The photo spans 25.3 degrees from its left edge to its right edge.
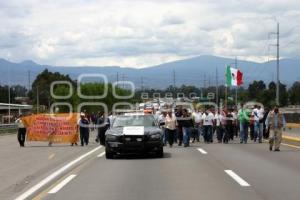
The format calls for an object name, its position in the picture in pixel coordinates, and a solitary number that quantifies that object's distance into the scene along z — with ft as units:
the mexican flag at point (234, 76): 211.08
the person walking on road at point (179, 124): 96.06
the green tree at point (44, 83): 452.35
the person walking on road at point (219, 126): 104.58
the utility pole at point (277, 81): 150.36
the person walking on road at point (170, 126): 93.09
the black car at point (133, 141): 69.26
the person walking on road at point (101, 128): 96.08
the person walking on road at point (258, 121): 101.61
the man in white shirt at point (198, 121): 106.11
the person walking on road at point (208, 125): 104.30
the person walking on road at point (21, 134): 100.17
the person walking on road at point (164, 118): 95.76
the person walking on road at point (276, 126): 79.56
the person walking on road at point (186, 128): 92.68
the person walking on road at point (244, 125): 101.76
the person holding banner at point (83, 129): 100.27
